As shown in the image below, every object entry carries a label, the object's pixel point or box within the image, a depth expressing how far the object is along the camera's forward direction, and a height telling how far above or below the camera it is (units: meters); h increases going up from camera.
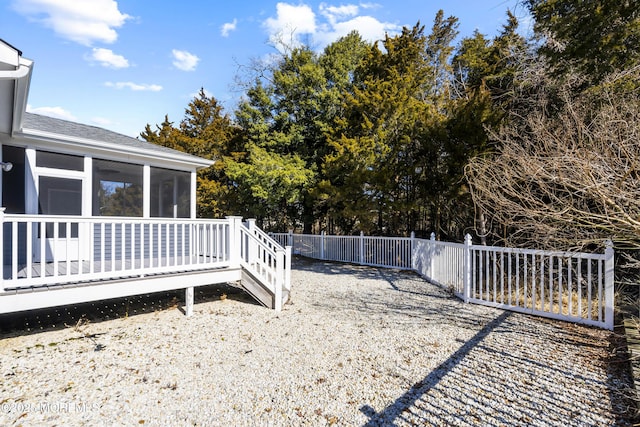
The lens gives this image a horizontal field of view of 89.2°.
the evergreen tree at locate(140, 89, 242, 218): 18.27 +4.02
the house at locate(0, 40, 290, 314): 4.18 +0.10
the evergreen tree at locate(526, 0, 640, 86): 5.97 +3.50
